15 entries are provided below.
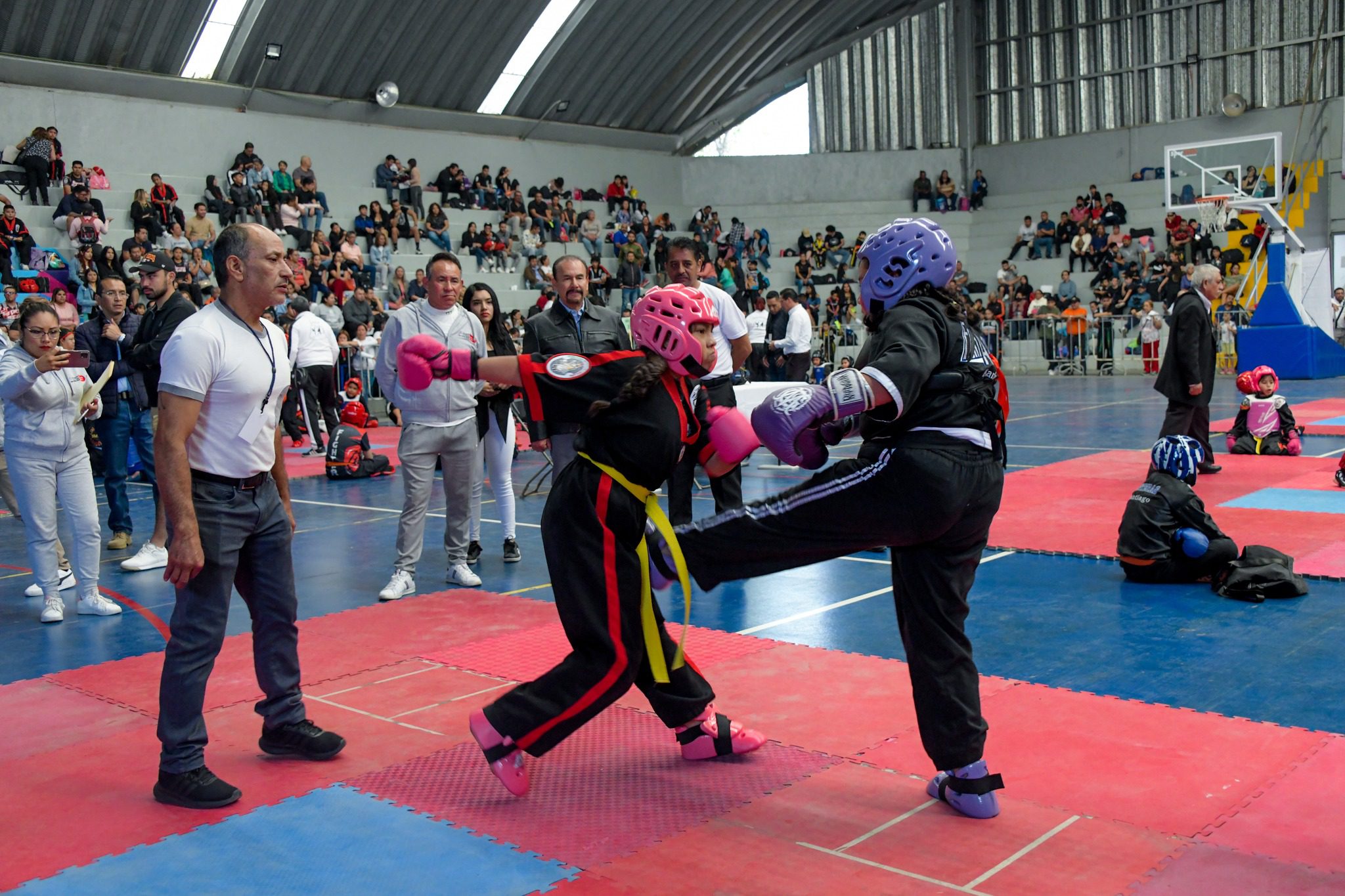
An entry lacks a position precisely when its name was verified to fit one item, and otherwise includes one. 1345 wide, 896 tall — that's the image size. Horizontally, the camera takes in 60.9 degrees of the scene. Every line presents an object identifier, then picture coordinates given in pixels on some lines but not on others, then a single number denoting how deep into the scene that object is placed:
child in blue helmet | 6.49
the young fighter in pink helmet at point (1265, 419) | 11.59
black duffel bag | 6.18
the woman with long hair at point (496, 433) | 7.87
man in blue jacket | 8.30
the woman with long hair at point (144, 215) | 21.77
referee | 3.90
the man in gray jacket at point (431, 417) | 7.05
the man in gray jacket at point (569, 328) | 7.28
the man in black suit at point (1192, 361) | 9.88
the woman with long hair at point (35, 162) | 21.59
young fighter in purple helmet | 3.51
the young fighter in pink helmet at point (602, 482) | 3.72
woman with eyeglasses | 6.74
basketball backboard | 26.98
